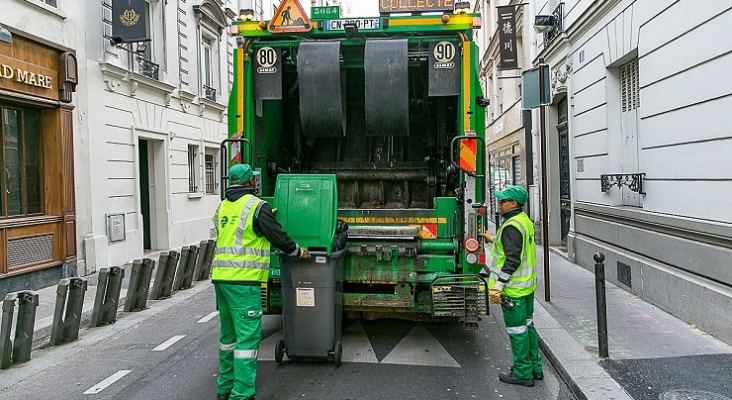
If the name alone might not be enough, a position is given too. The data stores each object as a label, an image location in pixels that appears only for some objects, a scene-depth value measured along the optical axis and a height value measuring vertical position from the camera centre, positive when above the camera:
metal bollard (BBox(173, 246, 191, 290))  8.70 -1.13
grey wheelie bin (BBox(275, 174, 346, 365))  4.84 -0.71
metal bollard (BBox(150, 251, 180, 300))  8.14 -1.16
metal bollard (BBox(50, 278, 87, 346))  5.91 -1.19
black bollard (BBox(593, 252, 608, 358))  4.87 -1.05
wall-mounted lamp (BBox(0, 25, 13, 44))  7.33 +2.11
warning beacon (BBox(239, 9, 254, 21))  5.71 +1.78
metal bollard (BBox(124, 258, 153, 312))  7.37 -1.15
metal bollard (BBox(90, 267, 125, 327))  6.63 -1.18
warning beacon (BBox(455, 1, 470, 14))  5.45 +1.72
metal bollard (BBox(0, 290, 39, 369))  5.11 -1.19
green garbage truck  5.29 +0.70
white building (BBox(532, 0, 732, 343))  5.44 +0.44
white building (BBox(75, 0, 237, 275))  10.27 +1.43
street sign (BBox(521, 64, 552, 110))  7.34 +1.25
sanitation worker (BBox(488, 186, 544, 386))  4.60 -0.82
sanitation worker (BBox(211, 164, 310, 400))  4.14 -0.59
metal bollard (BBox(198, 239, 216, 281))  9.69 -1.20
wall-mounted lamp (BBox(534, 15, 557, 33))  11.13 +3.20
